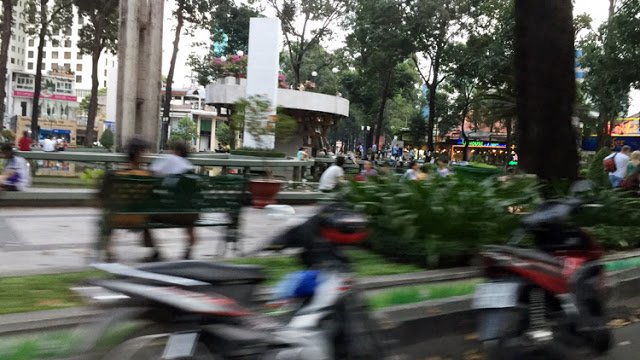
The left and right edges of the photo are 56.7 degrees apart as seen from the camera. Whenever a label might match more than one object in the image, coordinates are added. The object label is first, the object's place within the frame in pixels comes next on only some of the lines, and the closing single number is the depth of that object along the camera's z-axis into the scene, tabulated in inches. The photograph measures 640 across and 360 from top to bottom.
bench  222.2
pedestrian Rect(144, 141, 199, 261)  245.3
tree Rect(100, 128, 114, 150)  1683.6
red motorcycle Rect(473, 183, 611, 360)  148.2
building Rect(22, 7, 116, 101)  4323.3
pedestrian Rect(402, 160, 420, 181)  482.6
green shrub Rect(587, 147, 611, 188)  489.6
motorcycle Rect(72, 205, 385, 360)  105.6
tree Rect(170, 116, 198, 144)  2778.8
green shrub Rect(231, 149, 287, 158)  682.2
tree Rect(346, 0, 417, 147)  1201.4
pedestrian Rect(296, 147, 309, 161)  814.5
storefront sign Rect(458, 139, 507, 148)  2237.8
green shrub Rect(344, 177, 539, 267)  246.8
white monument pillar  938.7
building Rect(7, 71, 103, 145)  2989.7
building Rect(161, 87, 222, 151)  3023.9
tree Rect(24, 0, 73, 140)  1226.6
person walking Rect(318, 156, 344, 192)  459.2
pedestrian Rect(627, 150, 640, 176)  456.4
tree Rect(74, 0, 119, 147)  1168.8
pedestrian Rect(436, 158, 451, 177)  529.7
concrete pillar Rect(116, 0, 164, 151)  660.7
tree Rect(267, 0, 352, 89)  1284.4
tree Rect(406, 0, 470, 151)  1189.7
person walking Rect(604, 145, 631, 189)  479.5
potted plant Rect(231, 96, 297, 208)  417.4
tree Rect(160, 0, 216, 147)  1234.6
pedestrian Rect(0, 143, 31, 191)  388.3
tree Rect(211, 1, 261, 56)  1348.4
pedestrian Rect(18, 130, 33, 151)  592.3
